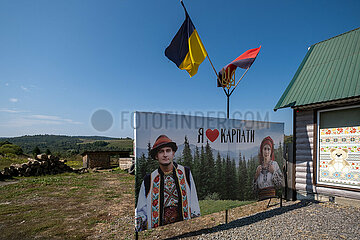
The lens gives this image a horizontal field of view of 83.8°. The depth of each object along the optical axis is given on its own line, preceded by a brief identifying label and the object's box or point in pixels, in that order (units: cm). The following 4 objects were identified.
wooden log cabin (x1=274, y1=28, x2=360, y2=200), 610
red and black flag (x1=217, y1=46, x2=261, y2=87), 676
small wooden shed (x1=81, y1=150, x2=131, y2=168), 1553
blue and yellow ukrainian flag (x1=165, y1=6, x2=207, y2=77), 624
